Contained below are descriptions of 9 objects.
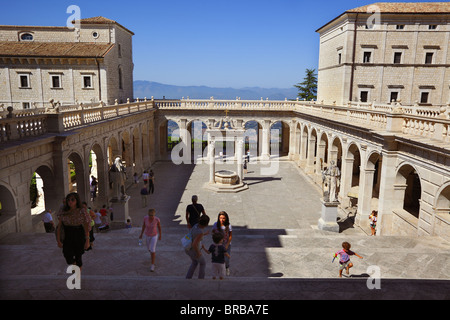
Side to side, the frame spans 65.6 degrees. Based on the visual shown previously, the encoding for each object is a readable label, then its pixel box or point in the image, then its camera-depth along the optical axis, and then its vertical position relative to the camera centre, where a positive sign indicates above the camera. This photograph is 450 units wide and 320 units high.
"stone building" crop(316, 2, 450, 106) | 33.03 +4.91
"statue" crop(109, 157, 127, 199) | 16.47 -3.67
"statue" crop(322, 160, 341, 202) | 16.69 -3.75
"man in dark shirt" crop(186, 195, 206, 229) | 10.33 -3.30
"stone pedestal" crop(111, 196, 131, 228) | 16.45 -5.27
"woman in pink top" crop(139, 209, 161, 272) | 8.99 -3.31
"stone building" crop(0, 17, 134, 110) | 32.16 +2.68
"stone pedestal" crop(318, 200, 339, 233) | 17.08 -5.56
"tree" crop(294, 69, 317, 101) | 64.62 +3.09
